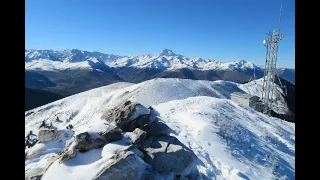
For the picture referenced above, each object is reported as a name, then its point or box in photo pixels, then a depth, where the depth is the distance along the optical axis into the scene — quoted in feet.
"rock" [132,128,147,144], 36.26
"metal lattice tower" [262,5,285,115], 95.27
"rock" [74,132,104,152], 31.57
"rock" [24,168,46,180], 28.64
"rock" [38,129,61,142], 41.72
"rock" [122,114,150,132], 42.37
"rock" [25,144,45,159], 36.89
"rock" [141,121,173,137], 39.92
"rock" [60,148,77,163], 29.60
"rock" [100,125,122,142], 34.88
